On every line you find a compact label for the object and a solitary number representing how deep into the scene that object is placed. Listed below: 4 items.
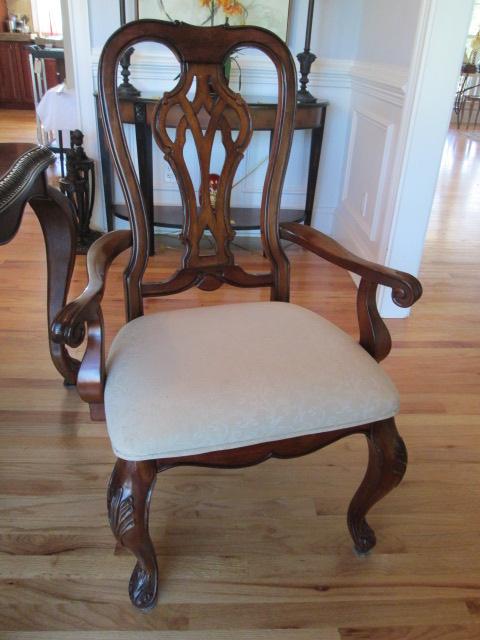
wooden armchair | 0.83
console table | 2.23
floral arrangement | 2.26
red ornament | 2.36
